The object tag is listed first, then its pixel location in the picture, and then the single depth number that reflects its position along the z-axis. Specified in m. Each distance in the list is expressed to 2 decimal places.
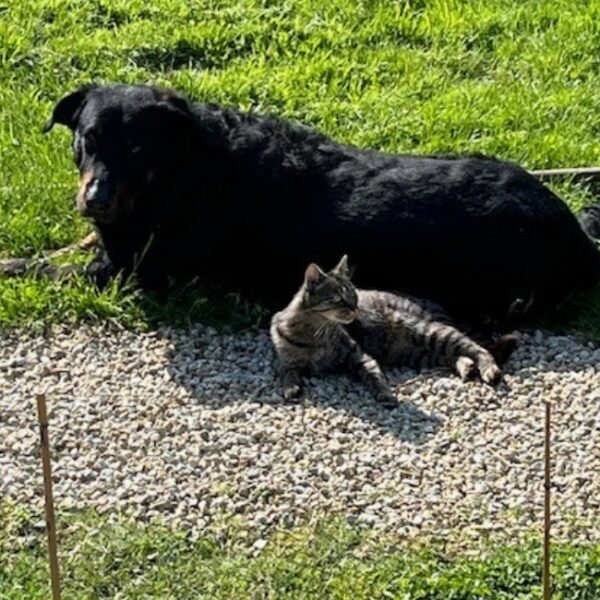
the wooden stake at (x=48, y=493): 4.12
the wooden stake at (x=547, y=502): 4.54
